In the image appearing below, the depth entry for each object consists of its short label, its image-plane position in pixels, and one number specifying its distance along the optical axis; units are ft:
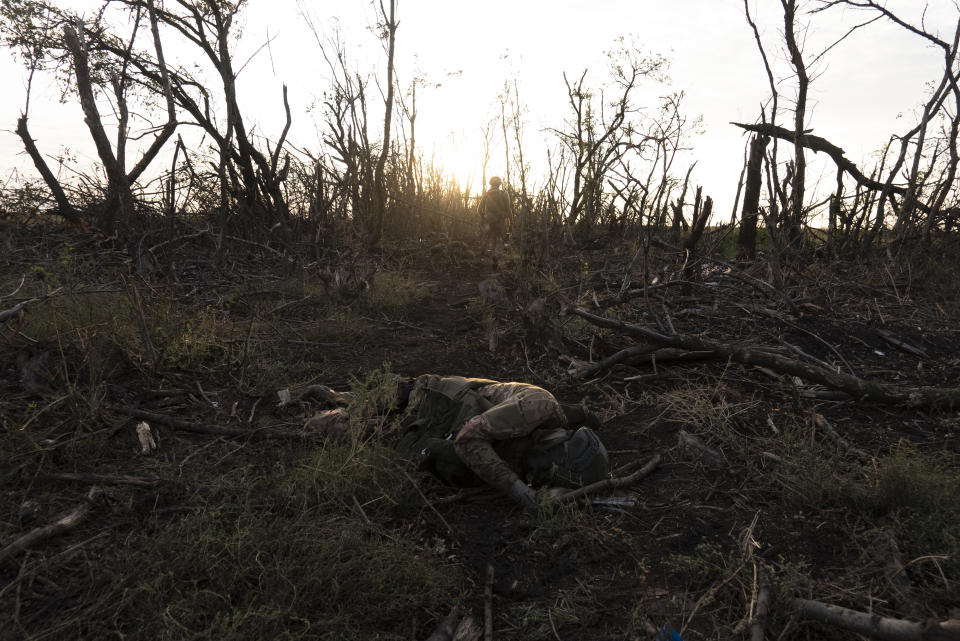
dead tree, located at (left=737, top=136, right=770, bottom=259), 31.32
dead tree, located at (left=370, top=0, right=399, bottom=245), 33.81
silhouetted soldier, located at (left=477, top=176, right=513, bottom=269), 35.06
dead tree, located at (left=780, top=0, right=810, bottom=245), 28.58
